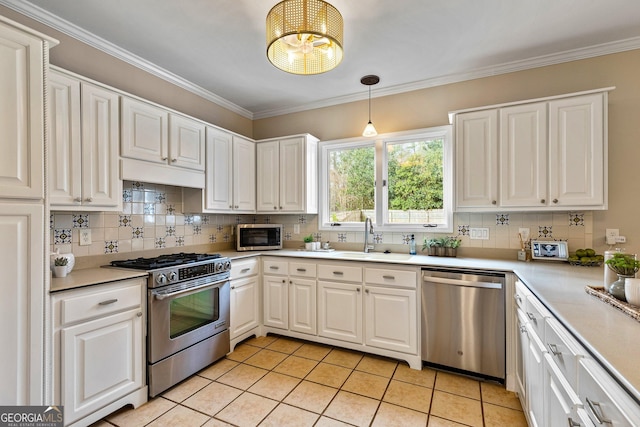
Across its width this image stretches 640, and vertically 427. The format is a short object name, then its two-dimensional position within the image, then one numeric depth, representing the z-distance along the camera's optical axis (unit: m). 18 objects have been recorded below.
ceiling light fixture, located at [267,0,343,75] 1.60
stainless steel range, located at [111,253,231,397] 2.15
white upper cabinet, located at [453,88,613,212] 2.29
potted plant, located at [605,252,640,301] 1.38
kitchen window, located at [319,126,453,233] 3.14
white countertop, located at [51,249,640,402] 0.88
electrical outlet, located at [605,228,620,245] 2.45
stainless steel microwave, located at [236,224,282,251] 3.40
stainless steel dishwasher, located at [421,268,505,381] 2.28
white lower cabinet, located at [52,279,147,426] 1.72
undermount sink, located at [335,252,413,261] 2.82
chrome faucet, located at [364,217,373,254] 3.33
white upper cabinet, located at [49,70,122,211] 1.94
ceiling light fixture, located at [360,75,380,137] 2.90
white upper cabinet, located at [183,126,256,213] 3.06
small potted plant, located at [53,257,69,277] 1.95
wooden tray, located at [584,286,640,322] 1.19
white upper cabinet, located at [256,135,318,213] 3.46
